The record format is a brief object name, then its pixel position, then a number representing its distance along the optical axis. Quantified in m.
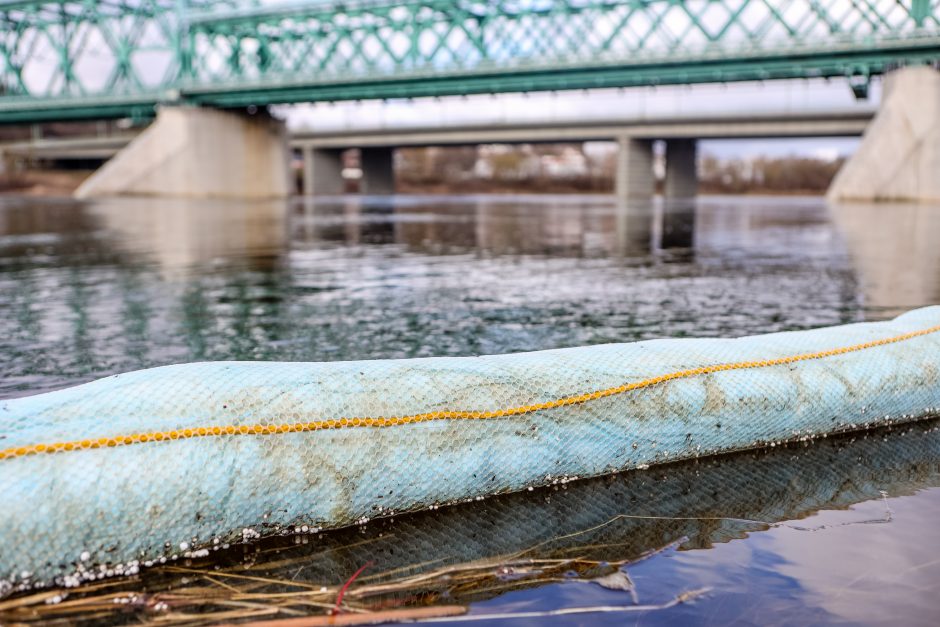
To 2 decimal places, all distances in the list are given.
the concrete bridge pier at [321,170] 102.12
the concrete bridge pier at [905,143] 51.69
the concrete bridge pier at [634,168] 89.12
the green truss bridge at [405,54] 52.31
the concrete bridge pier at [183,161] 71.75
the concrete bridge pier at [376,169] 104.25
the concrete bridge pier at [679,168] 94.93
